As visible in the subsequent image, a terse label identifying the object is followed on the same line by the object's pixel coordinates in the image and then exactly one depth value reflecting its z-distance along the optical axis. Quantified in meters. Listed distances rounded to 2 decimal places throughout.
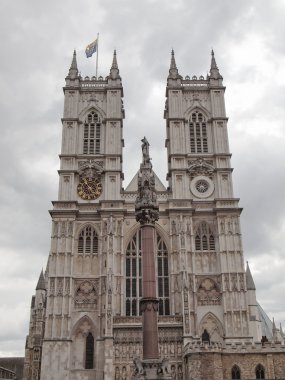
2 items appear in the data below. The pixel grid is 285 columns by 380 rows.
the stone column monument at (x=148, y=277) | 18.95
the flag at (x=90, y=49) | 48.59
